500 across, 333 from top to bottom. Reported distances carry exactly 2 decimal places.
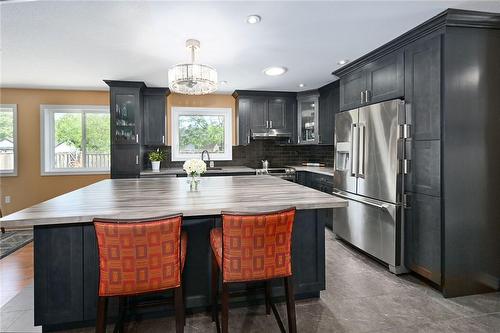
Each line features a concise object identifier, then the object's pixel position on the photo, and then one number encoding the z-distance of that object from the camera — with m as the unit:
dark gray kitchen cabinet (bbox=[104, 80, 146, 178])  4.43
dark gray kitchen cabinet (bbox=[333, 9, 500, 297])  2.34
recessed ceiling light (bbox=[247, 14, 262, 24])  2.33
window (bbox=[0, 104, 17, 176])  4.87
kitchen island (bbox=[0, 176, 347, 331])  1.74
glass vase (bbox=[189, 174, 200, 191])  2.54
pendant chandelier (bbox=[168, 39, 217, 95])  2.51
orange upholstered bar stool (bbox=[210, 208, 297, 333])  1.53
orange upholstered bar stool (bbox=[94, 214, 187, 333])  1.42
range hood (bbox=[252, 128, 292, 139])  5.16
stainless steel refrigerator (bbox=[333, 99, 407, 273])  2.74
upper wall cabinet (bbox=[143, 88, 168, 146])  4.80
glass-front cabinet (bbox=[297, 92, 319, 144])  5.12
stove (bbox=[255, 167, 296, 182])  4.96
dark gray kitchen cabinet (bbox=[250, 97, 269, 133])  5.20
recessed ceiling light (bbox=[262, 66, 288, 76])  3.80
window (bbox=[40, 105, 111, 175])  5.01
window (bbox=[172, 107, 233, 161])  5.25
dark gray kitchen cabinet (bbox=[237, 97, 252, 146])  5.18
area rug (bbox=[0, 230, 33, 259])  3.63
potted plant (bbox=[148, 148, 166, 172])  4.90
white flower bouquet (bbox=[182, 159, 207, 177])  2.48
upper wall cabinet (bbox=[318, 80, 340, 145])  4.65
